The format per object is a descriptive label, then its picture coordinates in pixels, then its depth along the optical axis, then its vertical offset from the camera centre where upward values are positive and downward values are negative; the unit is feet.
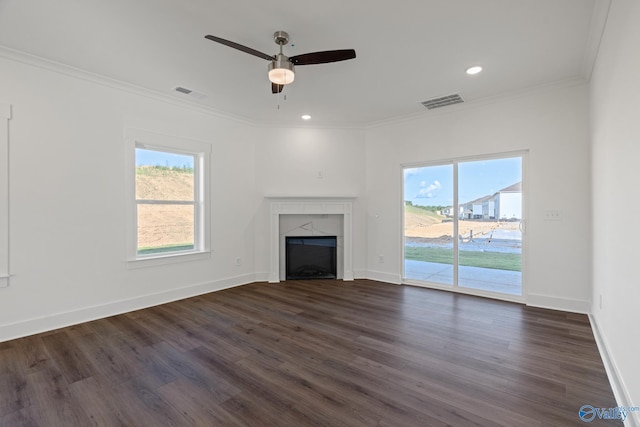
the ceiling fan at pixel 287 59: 8.13 +4.52
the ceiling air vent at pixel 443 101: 13.25 +5.39
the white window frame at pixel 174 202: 12.14 +0.96
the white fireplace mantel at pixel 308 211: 17.06 +0.19
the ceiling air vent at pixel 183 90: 12.41 +5.44
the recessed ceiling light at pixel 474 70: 10.59 +5.36
